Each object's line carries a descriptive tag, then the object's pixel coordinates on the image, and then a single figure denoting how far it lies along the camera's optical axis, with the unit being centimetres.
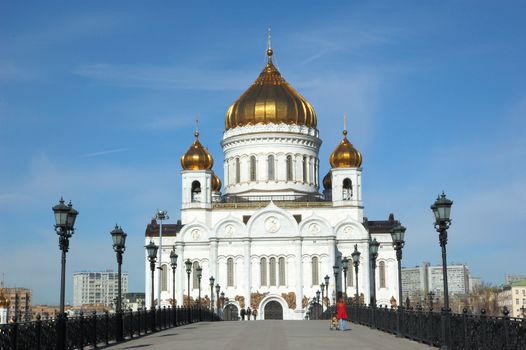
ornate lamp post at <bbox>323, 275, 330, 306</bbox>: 5906
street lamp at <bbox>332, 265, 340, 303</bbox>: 5359
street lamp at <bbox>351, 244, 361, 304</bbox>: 4069
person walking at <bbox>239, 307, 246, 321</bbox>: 6400
